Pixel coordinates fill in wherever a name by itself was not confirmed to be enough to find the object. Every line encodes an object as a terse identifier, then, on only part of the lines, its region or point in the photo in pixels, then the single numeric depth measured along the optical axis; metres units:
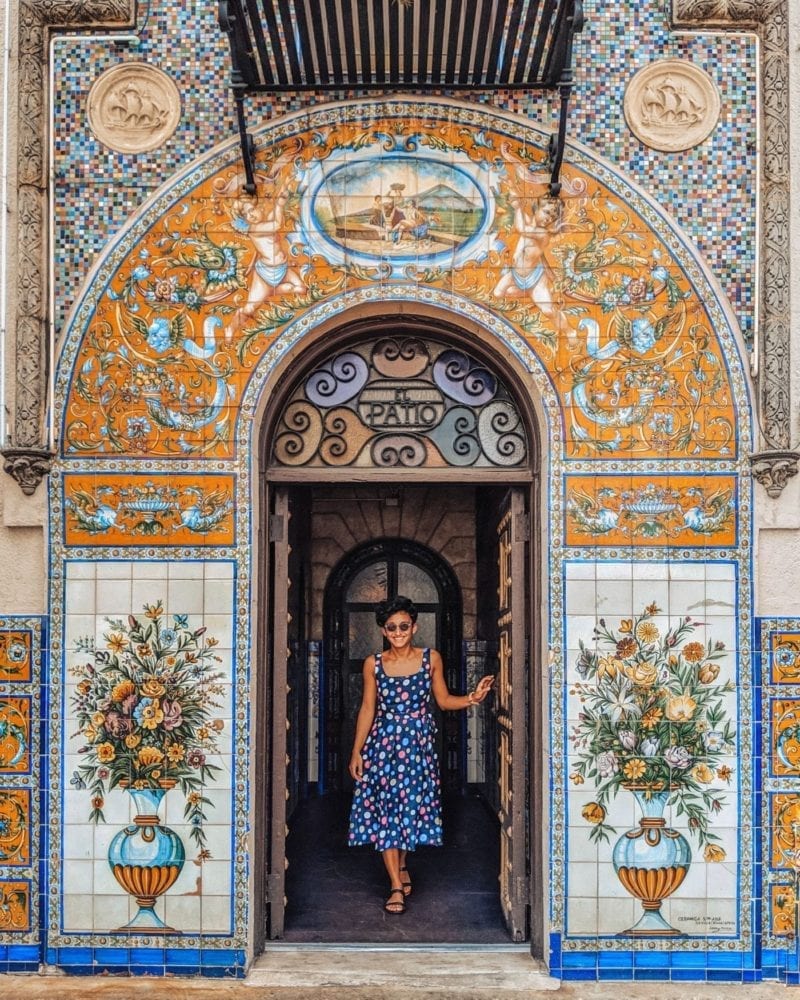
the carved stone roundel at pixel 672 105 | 6.15
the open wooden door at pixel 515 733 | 6.22
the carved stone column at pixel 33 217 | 6.05
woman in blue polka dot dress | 6.98
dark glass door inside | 10.77
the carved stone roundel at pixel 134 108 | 6.18
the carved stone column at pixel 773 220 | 6.00
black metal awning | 5.66
